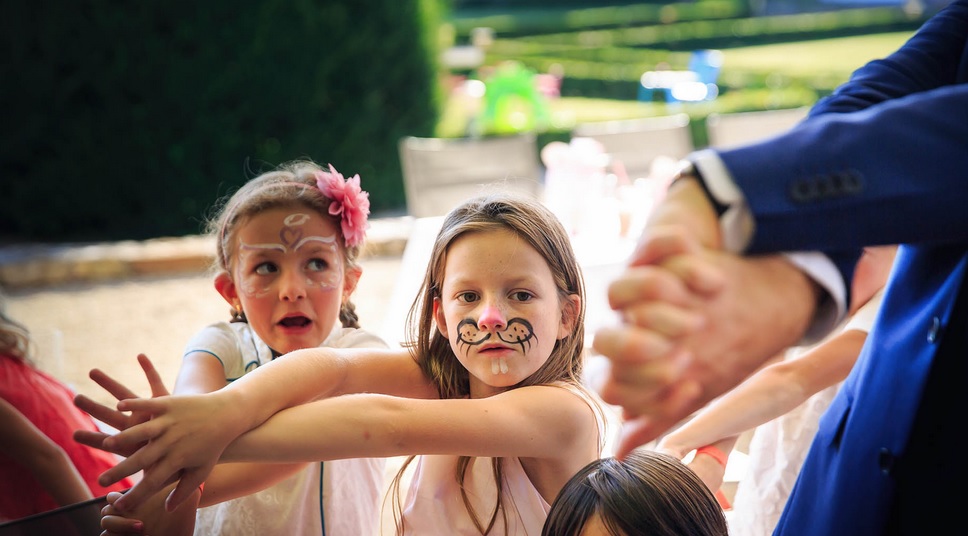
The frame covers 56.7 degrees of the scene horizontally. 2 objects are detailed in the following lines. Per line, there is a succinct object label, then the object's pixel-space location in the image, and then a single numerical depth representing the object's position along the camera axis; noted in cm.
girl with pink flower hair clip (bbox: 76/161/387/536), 166
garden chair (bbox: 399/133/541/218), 559
